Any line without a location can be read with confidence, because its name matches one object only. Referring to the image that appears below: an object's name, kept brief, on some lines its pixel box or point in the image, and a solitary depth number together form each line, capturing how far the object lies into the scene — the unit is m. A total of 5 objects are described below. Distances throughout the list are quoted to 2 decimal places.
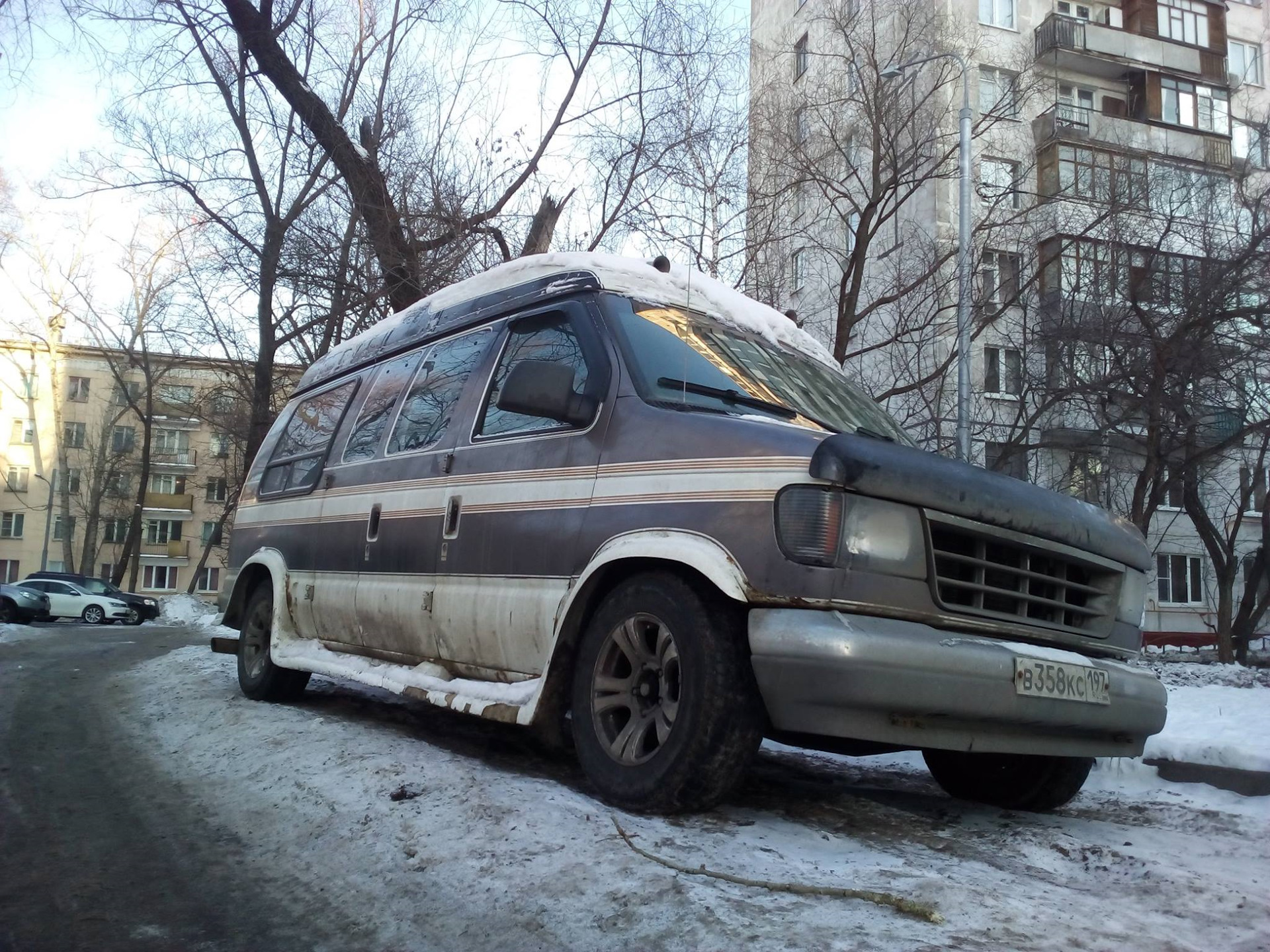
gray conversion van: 3.19
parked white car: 27.86
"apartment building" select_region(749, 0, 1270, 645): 12.96
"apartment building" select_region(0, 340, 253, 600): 46.41
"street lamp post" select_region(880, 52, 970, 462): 11.34
